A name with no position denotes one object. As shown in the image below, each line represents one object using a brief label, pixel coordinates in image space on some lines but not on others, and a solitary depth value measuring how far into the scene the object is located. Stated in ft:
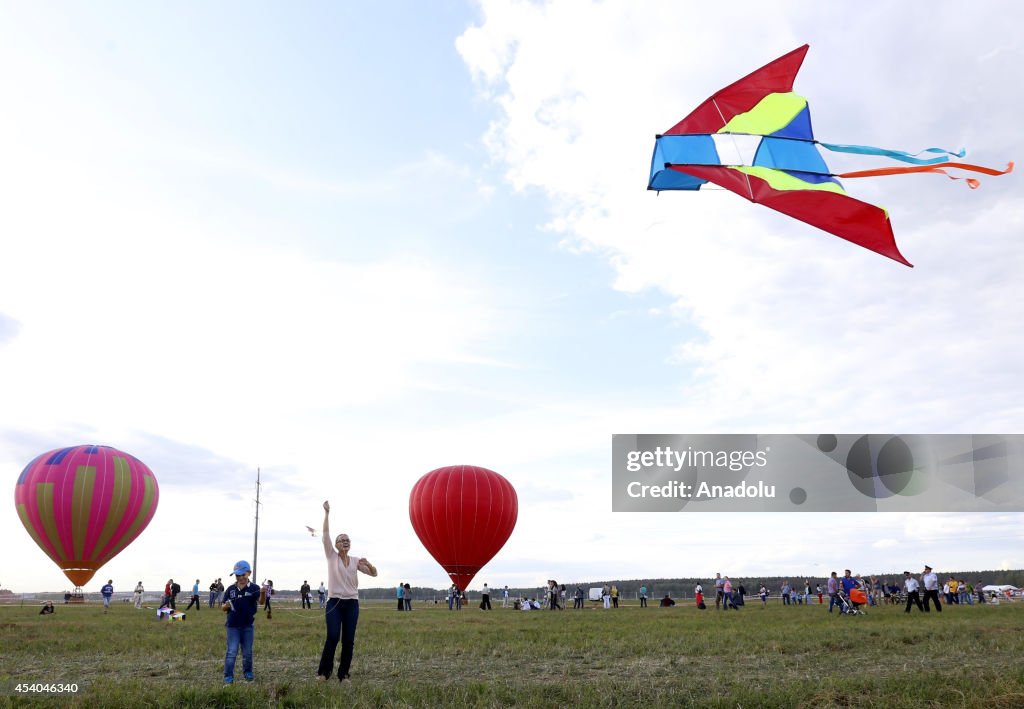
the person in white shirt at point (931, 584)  95.28
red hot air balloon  146.30
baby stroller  97.30
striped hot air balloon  149.69
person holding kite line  38.32
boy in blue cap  39.14
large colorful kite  37.04
